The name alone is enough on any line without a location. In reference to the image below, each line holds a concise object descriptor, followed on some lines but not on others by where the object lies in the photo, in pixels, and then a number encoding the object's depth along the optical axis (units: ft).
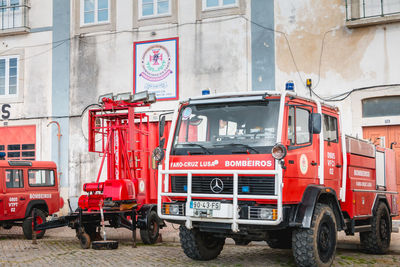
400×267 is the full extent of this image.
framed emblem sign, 55.42
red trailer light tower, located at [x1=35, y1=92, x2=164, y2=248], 36.58
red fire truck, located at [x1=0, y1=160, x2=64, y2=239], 41.52
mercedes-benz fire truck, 24.86
